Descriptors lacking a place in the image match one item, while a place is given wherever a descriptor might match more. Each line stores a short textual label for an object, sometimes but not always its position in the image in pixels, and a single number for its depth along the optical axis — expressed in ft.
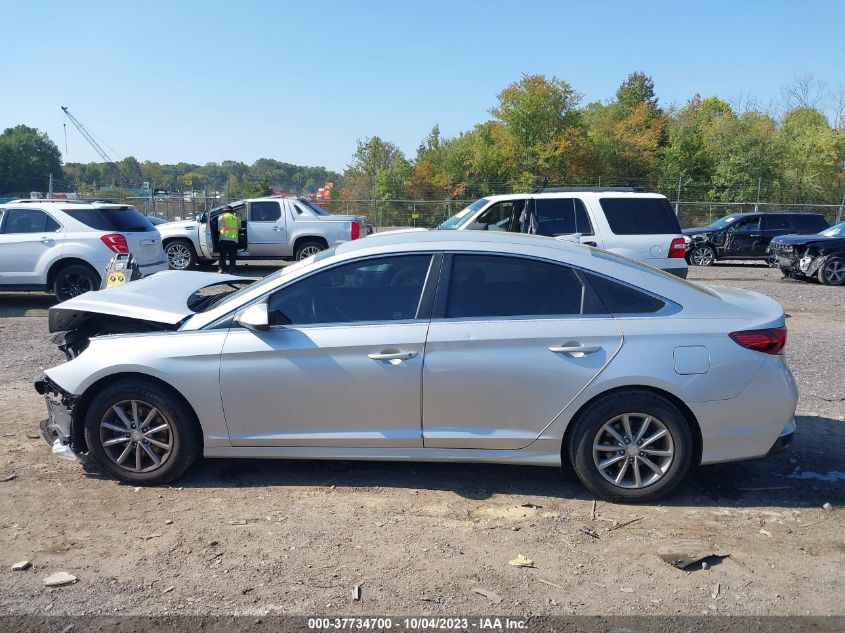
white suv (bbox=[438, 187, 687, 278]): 34.65
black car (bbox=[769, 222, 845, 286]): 51.93
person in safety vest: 51.49
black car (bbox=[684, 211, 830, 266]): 67.31
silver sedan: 13.88
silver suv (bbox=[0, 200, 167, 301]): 37.42
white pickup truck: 54.60
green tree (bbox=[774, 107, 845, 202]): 141.18
